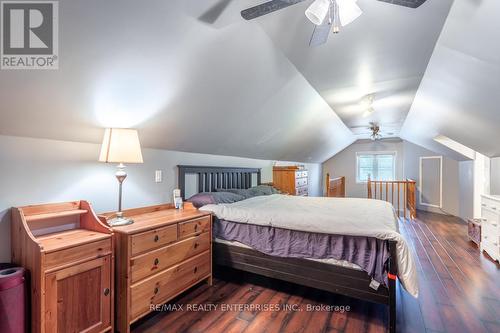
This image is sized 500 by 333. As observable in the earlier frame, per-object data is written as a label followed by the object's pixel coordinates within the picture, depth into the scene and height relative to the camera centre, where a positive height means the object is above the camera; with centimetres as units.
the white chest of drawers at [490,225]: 306 -78
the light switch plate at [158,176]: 264 -11
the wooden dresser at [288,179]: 496 -26
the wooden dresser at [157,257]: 175 -75
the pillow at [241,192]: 338 -37
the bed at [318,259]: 183 -67
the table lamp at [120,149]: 186 +13
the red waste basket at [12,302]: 133 -76
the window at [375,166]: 765 +2
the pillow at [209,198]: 278 -38
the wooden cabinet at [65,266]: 139 -62
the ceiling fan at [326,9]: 124 +84
